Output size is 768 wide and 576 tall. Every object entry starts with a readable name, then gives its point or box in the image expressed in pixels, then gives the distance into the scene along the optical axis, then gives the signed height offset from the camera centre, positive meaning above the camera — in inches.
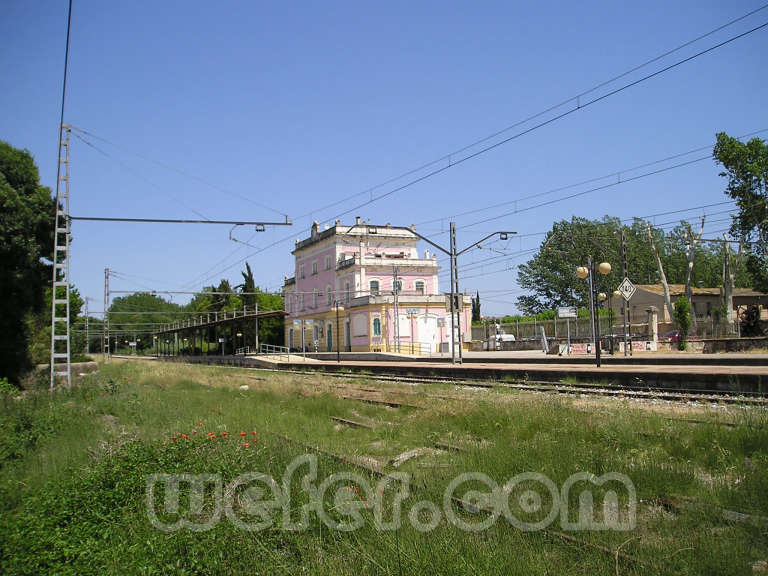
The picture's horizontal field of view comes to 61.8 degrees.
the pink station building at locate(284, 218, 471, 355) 2273.6 +132.0
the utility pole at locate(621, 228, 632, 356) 1175.8 +66.7
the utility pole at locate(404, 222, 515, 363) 1251.9 +130.5
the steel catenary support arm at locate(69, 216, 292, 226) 932.0 +170.1
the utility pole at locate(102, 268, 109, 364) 2304.1 +123.0
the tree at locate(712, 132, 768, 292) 1915.6 +405.9
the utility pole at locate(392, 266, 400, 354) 2055.5 +3.6
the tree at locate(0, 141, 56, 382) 887.7 +126.6
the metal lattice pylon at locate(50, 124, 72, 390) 851.4 +120.9
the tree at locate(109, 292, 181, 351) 5974.4 +263.7
